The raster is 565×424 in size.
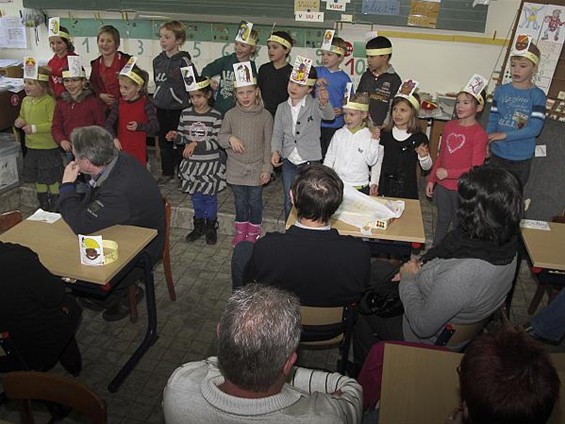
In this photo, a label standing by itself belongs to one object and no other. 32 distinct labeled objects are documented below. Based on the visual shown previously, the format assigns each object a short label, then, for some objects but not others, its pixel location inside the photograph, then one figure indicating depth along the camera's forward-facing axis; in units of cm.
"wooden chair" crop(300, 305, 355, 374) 223
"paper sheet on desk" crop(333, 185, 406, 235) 288
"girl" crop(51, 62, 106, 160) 414
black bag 241
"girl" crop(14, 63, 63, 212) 425
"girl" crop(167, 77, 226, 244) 392
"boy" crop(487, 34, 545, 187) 356
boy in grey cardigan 377
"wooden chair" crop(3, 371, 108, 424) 155
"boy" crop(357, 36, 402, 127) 411
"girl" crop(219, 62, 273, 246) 371
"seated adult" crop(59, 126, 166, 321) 269
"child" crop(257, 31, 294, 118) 421
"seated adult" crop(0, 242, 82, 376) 206
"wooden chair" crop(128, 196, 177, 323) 316
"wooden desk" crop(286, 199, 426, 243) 279
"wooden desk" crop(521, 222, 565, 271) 264
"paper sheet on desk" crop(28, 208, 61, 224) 287
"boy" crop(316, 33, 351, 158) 429
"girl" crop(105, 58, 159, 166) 411
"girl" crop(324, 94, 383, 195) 348
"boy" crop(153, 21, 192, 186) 450
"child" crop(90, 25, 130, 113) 458
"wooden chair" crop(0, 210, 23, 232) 282
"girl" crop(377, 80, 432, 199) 349
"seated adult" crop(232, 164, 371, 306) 211
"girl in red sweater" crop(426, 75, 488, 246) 341
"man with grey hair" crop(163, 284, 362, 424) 129
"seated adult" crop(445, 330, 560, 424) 117
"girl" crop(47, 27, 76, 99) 477
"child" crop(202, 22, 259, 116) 437
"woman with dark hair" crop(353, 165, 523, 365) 199
